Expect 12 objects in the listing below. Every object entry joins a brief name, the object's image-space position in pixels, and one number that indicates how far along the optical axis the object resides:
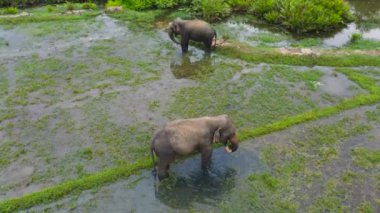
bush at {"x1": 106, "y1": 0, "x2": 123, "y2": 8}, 19.33
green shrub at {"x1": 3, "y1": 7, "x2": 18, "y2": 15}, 18.39
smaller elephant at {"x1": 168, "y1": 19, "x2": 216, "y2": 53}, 14.25
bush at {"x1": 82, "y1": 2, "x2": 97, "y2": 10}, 19.41
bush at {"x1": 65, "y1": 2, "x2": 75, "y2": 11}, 19.00
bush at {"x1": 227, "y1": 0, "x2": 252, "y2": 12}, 18.86
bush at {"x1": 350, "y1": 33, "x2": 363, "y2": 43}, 15.73
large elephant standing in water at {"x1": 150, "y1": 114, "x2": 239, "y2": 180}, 8.21
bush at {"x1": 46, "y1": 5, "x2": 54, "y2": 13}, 18.89
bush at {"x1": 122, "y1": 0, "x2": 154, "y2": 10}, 19.17
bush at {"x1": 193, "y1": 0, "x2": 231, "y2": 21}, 17.78
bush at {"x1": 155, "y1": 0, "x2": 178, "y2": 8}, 19.11
